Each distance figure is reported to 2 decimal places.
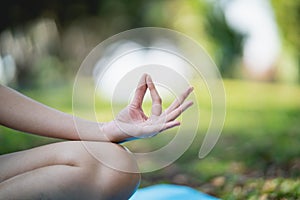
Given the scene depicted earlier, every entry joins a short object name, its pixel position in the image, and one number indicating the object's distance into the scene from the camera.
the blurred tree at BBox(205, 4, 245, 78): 7.12
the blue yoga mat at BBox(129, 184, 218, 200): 2.14
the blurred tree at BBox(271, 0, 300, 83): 6.43
